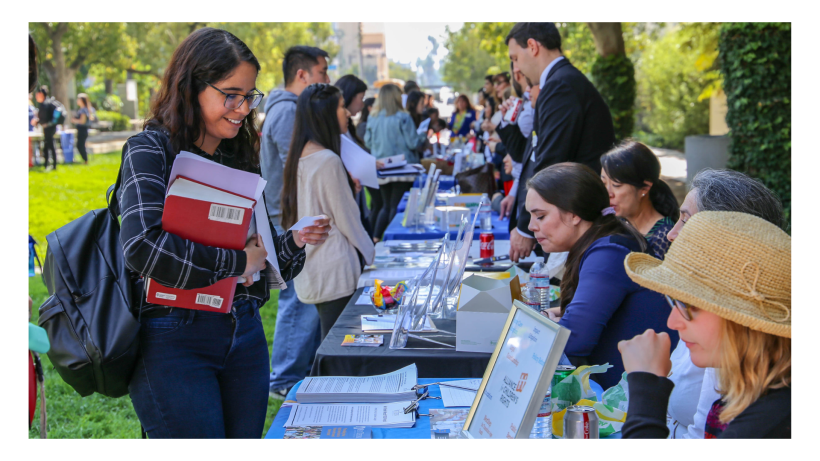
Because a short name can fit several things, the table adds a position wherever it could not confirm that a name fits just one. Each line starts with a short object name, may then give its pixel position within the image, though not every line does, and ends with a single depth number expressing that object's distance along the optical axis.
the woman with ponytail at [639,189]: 3.22
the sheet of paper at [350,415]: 1.70
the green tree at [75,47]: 19.53
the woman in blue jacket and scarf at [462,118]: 13.70
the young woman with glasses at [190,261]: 1.56
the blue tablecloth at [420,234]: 4.52
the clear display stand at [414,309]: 2.30
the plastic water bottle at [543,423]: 1.57
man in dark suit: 3.53
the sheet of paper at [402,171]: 6.38
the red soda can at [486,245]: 3.73
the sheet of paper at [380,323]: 2.50
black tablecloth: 2.16
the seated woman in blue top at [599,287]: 2.30
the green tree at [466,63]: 47.34
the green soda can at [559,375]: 1.64
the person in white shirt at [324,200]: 3.31
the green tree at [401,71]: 91.59
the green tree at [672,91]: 19.28
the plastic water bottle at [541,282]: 2.82
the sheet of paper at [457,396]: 1.83
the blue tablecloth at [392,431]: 1.65
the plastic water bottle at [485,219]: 4.66
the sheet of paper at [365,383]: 1.91
